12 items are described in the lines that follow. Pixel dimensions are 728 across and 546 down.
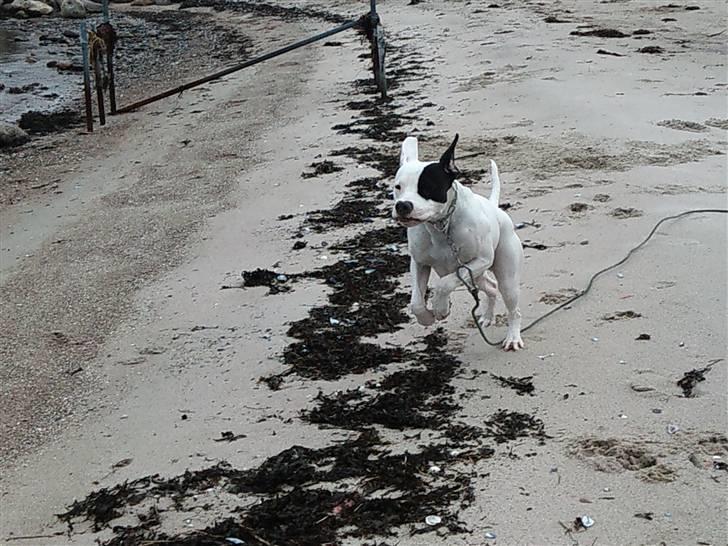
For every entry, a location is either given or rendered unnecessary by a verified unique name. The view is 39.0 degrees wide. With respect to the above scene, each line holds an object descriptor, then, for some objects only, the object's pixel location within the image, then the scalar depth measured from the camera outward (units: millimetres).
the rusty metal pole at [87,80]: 13076
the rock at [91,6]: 35062
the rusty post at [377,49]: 12234
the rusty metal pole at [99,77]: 13305
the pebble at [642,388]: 4648
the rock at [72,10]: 32875
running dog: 4461
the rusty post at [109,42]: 13500
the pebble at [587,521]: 3609
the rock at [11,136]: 13062
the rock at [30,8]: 33062
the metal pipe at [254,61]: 12508
